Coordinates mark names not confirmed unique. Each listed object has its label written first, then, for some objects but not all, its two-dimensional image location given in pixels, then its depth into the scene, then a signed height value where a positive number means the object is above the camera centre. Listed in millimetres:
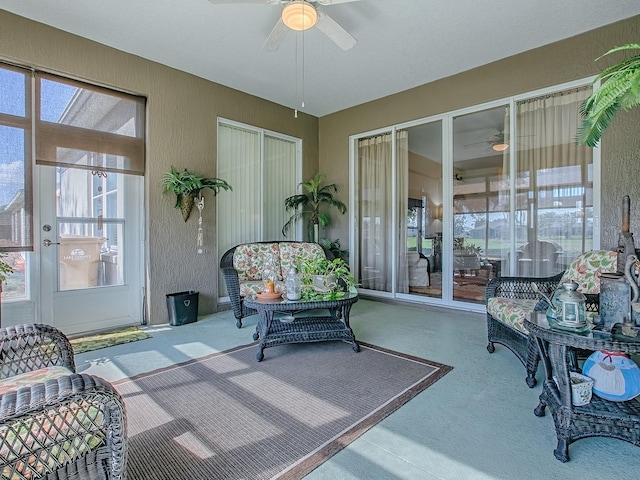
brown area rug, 1642 -1078
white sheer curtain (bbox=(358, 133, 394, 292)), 5367 +437
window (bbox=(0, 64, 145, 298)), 3248 +983
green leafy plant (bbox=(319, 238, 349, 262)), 5652 -197
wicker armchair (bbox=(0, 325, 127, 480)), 985 -621
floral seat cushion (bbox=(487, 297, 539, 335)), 2562 -581
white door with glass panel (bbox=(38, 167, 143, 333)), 3502 -119
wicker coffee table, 2932 -827
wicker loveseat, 3912 -343
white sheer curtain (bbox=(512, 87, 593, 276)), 3703 +680
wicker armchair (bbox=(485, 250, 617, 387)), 2406 -535
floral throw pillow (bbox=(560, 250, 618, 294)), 2675 -260
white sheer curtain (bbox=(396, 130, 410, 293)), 5168 +561
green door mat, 3305 -1067
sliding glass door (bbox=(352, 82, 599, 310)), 3803 +517
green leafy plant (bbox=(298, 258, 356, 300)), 3299 -377
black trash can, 4020 -852
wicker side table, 1618 -875
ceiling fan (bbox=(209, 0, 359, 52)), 2588 +1813
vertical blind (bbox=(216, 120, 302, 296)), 4911 +914
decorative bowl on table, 3076 -540
